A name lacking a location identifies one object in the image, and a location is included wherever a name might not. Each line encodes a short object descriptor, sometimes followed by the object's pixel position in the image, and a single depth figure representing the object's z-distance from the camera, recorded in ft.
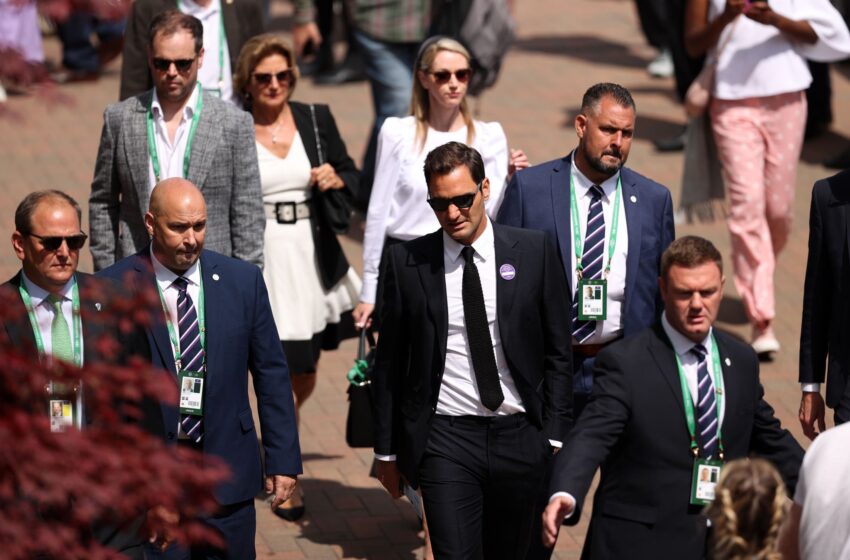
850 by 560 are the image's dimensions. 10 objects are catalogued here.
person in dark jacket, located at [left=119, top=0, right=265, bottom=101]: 58.75
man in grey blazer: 50.57
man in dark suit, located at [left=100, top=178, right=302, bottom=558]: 41.73
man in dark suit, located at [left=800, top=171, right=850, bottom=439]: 44.78
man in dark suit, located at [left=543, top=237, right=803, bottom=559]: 35.65
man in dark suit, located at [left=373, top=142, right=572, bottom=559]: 41.78
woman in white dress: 53.57
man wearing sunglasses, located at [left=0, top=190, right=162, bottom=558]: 38.45
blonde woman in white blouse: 51.37
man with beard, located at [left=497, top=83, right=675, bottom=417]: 45.37
